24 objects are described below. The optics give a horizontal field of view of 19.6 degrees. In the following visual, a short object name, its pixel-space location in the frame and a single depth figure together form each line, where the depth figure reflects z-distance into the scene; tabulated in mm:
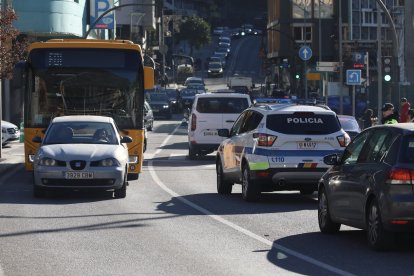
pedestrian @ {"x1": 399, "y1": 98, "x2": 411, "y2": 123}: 31991
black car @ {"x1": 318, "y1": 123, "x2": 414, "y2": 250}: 13234
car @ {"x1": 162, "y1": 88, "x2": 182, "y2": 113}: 83550
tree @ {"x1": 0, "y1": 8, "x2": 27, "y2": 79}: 32531
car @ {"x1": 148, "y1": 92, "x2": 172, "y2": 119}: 75000
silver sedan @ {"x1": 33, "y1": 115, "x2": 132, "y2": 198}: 21469
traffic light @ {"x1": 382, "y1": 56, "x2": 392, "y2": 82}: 39438
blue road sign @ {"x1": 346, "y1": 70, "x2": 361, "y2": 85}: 47219
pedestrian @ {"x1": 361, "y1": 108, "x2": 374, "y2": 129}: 42188
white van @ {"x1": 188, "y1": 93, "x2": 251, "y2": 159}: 35594
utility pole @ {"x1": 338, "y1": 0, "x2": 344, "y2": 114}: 57112
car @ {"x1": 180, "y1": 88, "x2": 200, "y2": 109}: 86362
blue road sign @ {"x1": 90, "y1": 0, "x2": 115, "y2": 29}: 67062
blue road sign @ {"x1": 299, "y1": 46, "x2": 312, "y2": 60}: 63750
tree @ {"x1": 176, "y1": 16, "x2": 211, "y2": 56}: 157625
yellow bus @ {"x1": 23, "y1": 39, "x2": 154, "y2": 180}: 25859
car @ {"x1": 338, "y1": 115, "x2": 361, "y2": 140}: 33219
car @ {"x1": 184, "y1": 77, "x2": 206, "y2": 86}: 113812
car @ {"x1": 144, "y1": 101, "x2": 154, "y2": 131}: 54231
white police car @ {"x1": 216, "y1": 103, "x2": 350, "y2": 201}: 20578
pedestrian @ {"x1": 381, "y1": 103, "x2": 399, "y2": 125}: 24797
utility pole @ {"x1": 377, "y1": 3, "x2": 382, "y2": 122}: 39000
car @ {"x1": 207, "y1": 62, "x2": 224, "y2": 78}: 141500
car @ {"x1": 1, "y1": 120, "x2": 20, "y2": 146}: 43969
